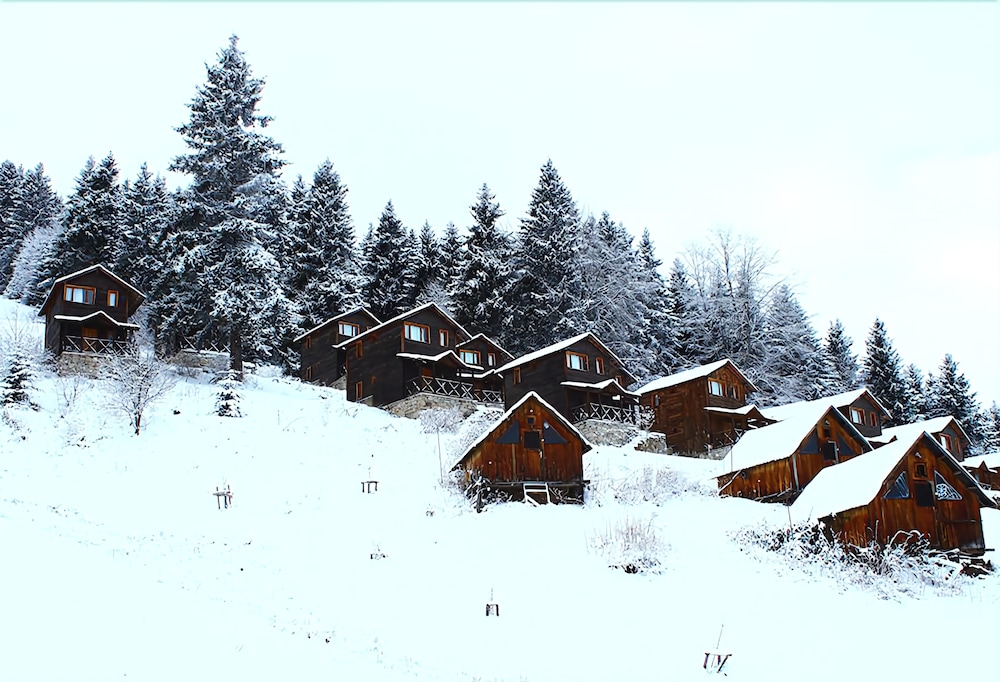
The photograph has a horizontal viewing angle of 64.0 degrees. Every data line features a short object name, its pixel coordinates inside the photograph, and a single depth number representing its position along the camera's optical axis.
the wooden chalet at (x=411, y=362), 49.06
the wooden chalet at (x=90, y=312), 44.69
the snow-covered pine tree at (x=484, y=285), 60.25
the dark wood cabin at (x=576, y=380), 47.78
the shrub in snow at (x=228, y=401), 36.16
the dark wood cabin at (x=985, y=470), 50.09
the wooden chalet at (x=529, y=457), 29.44
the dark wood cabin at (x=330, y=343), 56.53
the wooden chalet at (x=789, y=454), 34.16
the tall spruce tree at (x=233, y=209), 44.09
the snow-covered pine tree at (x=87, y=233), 58.25
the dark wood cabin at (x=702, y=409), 45.28
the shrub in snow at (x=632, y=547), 22.72
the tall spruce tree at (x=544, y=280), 58.97
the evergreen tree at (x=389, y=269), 66.31
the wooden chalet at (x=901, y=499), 28.03
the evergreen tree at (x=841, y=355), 70.69
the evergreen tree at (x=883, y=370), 66.69
